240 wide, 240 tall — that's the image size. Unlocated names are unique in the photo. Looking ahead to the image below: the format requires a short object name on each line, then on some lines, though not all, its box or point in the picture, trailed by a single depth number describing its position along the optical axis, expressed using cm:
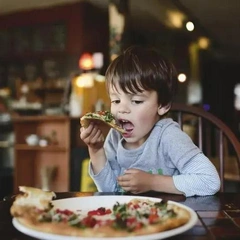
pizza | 57
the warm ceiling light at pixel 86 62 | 596
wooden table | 65
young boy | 113
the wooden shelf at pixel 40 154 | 421
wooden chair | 134
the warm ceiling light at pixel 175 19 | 548
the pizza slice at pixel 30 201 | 63
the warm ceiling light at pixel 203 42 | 756
